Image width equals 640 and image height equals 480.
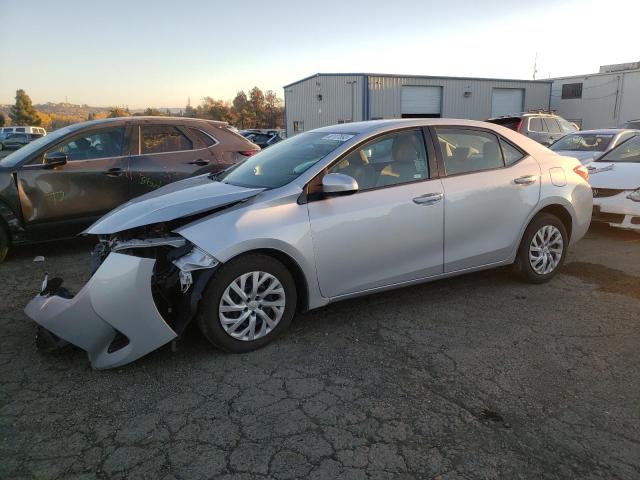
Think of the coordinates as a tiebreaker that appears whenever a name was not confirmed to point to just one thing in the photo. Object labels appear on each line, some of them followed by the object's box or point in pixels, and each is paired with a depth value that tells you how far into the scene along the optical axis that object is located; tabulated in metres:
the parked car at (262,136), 22.62
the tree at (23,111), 67.12
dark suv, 5.69
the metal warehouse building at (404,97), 30.00
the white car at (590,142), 8.71
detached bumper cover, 3.01
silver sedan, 3.13
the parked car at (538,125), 14.64
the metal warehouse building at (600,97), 32.91
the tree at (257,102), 71.38
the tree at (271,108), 68.75
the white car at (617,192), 6.34
